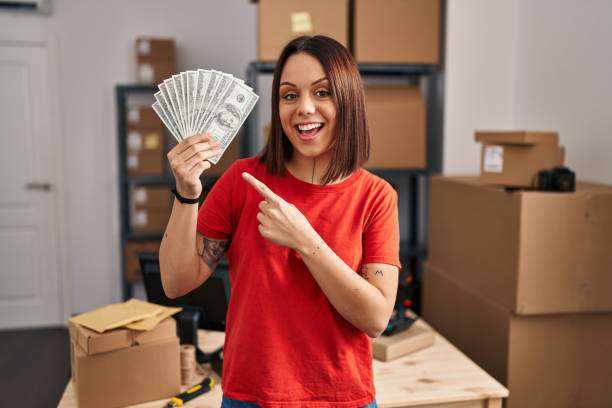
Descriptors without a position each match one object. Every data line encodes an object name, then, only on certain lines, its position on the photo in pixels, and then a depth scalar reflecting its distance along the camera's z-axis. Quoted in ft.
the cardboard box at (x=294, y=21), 8.98
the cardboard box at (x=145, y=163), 12.27
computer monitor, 5.21
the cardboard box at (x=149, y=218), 12.42
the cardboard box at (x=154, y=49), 12.21
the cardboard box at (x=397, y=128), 9.52
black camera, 6.02
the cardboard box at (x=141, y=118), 12.07
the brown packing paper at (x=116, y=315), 4.51
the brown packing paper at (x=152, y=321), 4.55
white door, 13.62
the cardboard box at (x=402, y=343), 5.59
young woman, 3.22
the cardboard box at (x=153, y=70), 12.37
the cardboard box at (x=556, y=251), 5.88
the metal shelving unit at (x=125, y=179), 12.25
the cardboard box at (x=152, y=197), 12.30
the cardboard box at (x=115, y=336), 4.39
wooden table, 4.75
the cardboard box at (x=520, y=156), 6.29
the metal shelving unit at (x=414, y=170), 9.64
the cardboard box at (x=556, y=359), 6.14
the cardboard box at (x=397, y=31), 9.30
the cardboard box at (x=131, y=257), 12.42
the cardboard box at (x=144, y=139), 12.12
